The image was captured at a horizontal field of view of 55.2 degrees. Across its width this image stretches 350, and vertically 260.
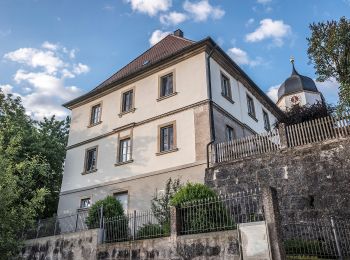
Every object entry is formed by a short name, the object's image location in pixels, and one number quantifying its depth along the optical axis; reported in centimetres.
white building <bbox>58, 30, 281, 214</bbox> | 1772
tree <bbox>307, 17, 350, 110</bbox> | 1619
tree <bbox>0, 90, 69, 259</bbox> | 1414
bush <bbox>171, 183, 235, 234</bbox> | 1074
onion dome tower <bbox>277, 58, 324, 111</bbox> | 3978
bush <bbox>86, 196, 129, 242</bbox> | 1294
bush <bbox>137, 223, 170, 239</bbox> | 1184
